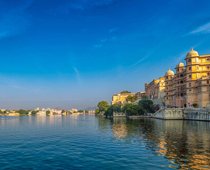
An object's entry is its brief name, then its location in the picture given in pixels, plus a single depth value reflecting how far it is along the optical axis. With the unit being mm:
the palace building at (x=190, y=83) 60252
